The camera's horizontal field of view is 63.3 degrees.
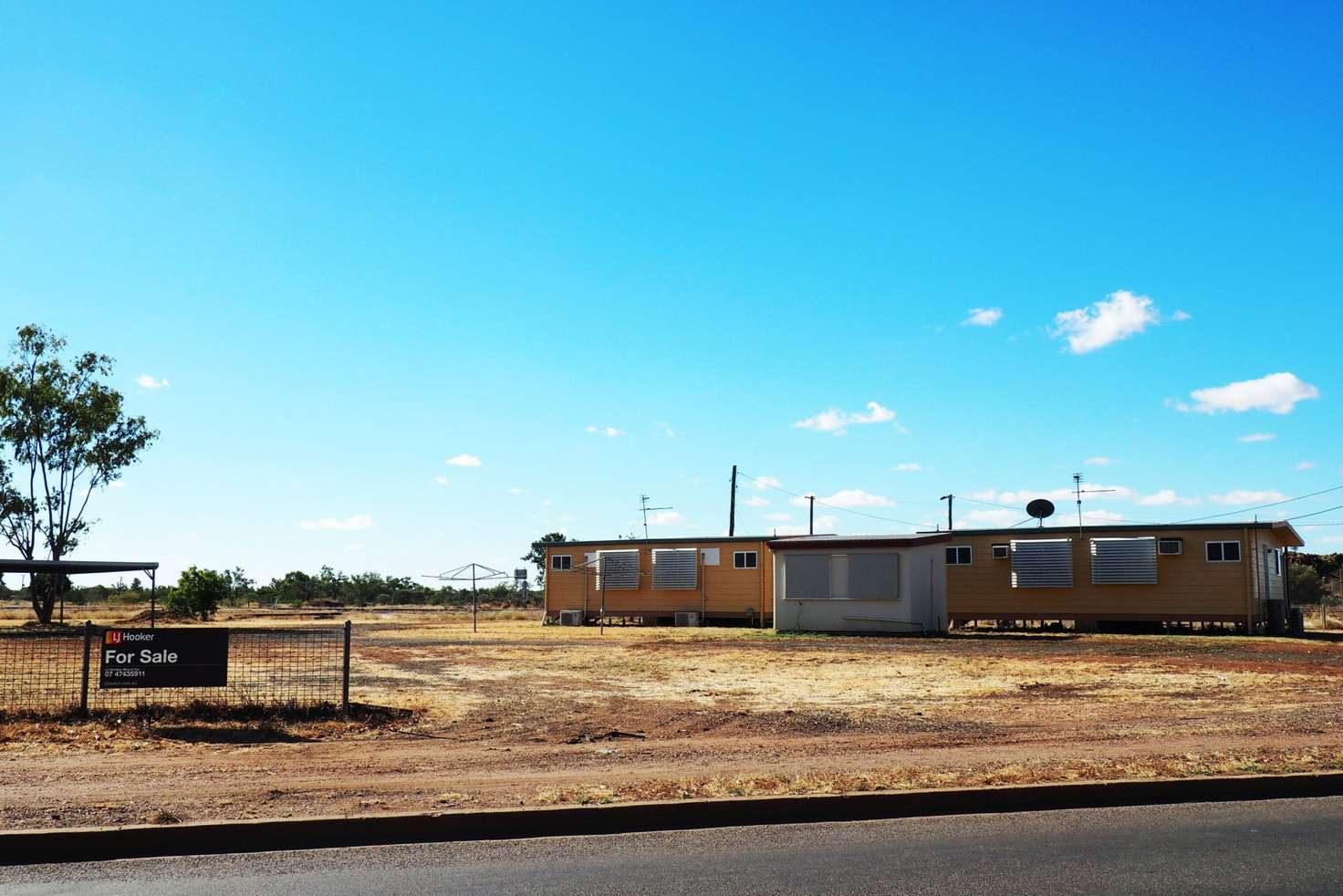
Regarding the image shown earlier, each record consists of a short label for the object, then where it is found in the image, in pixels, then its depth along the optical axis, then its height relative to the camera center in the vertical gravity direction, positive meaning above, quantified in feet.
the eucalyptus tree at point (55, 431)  131.85 +16.33
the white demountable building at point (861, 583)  105.40 -2.35
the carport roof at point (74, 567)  87.81 -0.23
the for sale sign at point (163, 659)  40.50 -3.57
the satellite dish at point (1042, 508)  118.01 +5.40
